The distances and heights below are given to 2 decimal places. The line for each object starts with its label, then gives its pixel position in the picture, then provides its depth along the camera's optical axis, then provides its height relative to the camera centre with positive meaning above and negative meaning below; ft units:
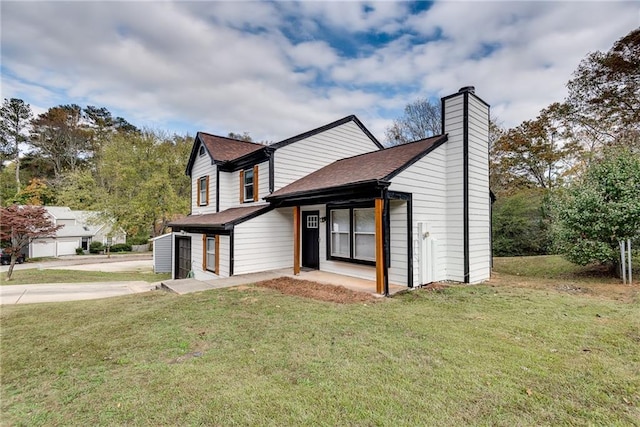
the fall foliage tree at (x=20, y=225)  46.24 -0.81
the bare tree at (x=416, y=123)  73.41 +24.26
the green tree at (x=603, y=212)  26.76 +0.38
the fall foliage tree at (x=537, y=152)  59.82 +13.83
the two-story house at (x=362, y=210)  25.34 +0.77
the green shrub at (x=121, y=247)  108.06 -10.26
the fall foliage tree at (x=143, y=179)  78.33 +10.88
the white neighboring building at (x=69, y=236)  101.04 -6.12
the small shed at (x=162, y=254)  58.18 -6.97
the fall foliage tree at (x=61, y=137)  121.39 +34.43
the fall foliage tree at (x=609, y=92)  47.83 +21.51
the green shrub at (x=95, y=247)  109.09 -10.10
